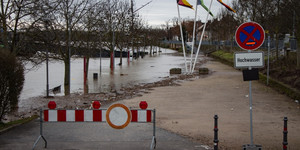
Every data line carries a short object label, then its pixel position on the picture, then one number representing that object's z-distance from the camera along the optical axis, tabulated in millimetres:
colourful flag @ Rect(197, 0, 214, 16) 33062
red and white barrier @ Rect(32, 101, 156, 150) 7902
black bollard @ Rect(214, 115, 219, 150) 7480
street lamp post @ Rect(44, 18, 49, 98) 14107
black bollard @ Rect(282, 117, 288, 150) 7443
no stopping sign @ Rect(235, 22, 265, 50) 8109
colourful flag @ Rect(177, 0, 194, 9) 31723
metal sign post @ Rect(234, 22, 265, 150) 8094
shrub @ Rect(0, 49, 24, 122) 9031
